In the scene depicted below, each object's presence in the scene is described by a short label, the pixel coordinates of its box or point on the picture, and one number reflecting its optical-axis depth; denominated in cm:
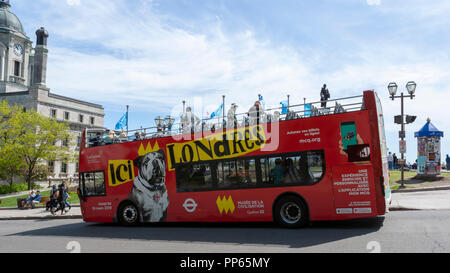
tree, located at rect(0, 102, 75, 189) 4809
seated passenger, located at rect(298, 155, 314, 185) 1079
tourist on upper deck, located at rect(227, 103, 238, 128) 1220
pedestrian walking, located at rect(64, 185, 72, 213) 2231
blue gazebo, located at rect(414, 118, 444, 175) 2344
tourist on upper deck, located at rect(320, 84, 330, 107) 1681
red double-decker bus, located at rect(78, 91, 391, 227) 1019
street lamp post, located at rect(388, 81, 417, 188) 2116
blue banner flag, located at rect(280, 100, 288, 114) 1105
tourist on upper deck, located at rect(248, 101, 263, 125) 1182
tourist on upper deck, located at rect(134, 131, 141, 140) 1462
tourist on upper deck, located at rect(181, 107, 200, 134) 1310
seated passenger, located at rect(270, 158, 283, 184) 1123
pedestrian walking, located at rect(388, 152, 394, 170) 3485
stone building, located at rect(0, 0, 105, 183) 6888
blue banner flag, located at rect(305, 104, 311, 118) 1101
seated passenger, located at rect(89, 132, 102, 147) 1589
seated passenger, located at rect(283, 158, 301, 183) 1097
